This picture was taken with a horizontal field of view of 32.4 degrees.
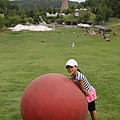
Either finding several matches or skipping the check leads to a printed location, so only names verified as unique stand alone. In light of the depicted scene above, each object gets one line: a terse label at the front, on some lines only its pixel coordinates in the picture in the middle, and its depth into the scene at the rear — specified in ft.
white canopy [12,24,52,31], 186.29
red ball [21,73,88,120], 13.63
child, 14.99
